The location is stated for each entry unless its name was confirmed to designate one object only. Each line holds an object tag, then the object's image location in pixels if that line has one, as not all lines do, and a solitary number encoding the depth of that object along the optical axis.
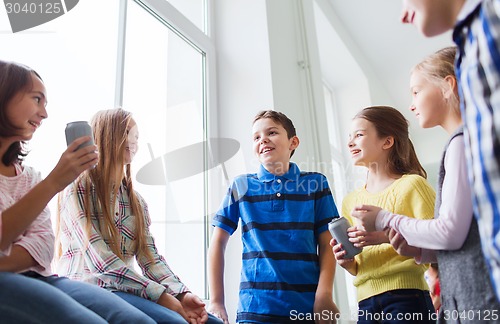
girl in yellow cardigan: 1.14
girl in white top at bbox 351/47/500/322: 0.77
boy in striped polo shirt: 1.23
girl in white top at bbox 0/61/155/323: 0.75
